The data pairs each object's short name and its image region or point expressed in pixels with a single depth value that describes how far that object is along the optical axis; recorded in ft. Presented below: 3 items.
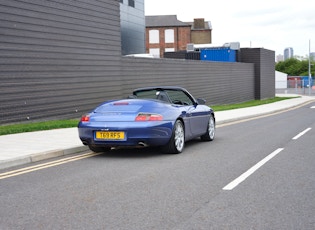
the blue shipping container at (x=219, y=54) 132.67
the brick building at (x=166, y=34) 244.83
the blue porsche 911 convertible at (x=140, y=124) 28.09
